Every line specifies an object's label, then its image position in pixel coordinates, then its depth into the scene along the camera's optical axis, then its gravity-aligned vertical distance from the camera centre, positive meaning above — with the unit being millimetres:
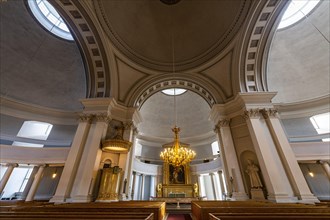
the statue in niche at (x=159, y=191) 12914 +557
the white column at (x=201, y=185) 15291 +1236
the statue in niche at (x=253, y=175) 6425 +907
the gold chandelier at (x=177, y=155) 6113 +1565
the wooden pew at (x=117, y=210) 2385 -180
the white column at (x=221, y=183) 13211 +1218
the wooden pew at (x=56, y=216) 1935 -204
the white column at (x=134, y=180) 13973 +1447
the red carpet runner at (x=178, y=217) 6133 -673
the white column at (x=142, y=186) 15047 +1074
